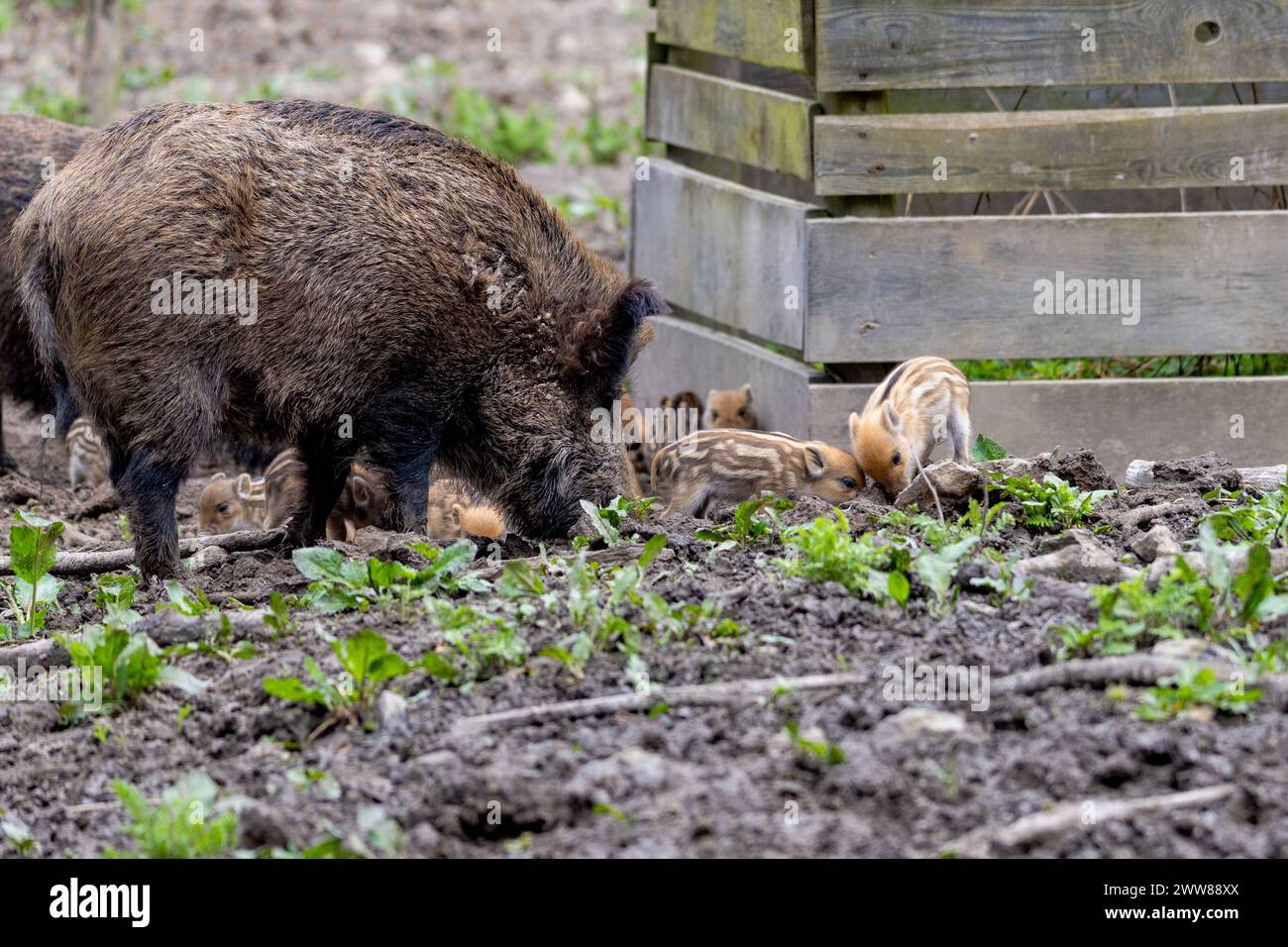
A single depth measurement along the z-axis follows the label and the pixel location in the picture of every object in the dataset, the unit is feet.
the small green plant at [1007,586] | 12.77
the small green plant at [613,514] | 16.57
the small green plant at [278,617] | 13.76
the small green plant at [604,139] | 42.24
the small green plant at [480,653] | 12.07
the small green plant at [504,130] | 42.14
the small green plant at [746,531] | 15.66
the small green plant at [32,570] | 15.74
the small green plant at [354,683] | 11.68
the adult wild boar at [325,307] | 17.37
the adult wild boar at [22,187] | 23.97
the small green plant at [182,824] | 9.83
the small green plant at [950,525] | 14.40
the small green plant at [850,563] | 12.98
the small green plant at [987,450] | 18.39
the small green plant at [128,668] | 12.81
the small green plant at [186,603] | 14.48
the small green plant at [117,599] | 14.64
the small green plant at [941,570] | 12.74
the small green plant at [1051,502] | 15.42
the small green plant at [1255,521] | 14.10
